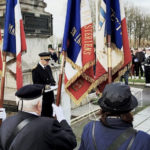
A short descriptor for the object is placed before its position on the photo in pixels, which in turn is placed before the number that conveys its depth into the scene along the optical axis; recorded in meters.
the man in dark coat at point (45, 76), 5.78
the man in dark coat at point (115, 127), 2.02
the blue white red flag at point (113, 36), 4.57
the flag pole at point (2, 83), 4.83
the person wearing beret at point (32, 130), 2.41
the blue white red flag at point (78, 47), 4.89
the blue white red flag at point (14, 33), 5.20
